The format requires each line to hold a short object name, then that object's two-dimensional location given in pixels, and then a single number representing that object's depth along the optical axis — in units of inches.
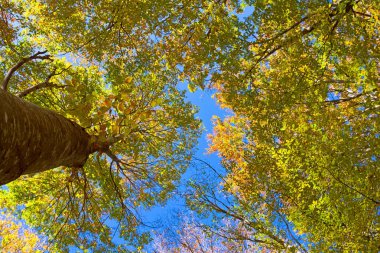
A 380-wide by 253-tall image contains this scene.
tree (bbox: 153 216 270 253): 256.4
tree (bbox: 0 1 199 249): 239.6
